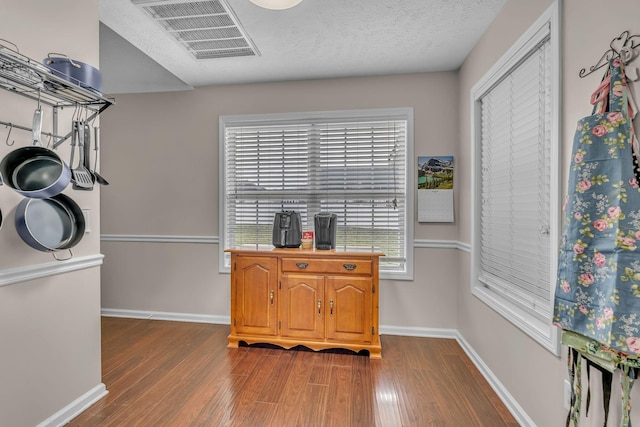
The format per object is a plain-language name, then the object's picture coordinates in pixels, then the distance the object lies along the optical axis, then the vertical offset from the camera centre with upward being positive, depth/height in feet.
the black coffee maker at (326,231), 9.30 -0.58
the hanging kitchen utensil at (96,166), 5.93 +0.93
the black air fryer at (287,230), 9.48 -0.56
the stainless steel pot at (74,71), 5.05 +2.38
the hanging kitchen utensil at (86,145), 5.56 +1.21
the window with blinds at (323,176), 10.22 +1.22
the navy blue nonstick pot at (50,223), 4.97 -0.20
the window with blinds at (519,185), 5.31 +0.59
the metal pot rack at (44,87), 4.41 +2.02
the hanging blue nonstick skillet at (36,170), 4.67 +0.67
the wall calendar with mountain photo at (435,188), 9.78 +0.77
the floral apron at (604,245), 3.34 -0.38
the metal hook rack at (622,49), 3.52 +1.97
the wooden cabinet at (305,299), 8.61 -2.49
